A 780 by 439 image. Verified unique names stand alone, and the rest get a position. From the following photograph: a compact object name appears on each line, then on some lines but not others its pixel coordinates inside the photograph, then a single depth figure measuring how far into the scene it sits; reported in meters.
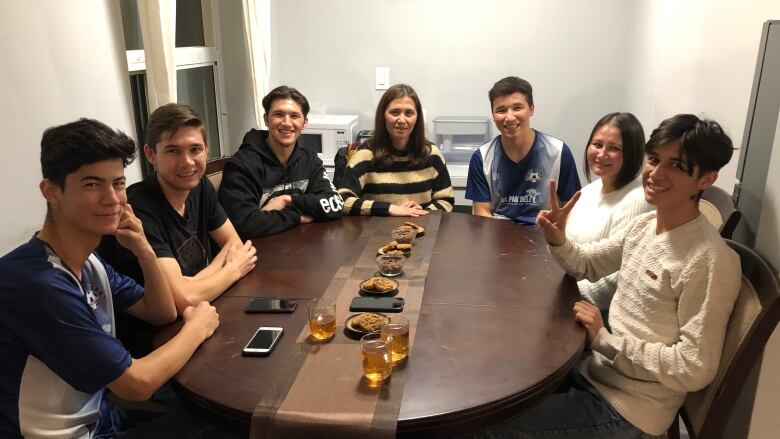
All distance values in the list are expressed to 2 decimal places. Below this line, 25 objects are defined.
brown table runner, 1.08
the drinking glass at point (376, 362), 1.20
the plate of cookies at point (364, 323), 1.38
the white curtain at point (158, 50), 2.38
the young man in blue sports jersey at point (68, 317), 1.13
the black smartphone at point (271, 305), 1.53
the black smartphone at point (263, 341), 1.31
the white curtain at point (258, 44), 3.51
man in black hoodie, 2.24
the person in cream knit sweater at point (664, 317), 1.33
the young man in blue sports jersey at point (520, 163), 2.65
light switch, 4.22
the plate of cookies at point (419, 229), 2.15
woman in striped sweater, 2.64
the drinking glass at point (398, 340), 1.27
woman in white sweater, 1.90
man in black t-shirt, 1.67
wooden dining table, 1.14
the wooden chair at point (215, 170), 2.35
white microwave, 3.88
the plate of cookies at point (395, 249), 1.92
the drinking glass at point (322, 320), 1.37
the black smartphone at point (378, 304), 1.51
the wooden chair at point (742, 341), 1.25
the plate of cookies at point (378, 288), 1.60
